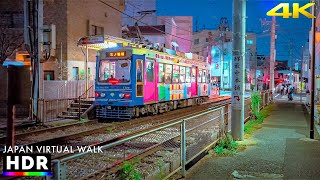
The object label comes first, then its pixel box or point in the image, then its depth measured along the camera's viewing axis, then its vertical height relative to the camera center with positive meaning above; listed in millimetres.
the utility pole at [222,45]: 54531 +5803
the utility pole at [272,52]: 31312 +2847
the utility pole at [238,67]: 11266 +527
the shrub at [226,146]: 9641 -1799
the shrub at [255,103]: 18136 -1042
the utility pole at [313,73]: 12039 +390
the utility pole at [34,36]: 15602 +2069
